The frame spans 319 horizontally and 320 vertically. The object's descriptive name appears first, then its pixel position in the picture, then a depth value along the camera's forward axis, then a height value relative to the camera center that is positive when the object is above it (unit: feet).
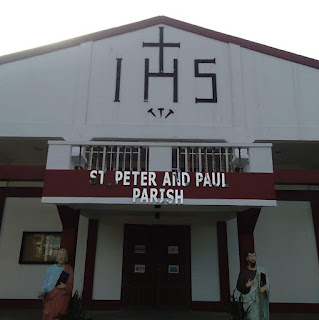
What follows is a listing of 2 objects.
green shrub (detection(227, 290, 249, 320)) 22.63 -2.37
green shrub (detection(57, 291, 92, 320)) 23.58 -2.65
